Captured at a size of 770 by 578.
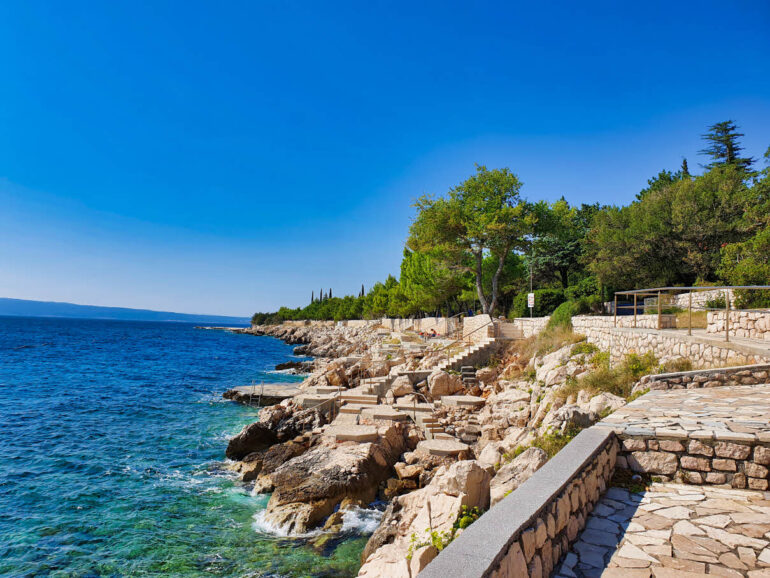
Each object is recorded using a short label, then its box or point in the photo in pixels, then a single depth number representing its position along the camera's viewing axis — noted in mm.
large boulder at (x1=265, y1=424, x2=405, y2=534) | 9352
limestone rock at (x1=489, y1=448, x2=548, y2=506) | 6450
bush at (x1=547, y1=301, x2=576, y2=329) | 18625
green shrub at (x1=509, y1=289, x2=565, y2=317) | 28469
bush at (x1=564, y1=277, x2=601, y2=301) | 29578
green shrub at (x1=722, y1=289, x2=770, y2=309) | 12248
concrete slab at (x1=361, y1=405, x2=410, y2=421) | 13570
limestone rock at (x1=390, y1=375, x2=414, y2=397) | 16516
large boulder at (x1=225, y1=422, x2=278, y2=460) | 14406
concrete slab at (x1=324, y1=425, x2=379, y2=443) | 11812
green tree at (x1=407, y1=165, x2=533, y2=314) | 26312
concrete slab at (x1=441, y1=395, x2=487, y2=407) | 14633
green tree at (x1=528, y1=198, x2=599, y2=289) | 36594
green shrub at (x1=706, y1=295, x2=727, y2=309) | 14206
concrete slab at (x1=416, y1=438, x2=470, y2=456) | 10922
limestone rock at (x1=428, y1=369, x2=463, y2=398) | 16234
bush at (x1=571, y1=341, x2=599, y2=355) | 13953
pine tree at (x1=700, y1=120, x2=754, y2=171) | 38719
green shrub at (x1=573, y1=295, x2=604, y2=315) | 21891
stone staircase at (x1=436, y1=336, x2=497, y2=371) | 18891
